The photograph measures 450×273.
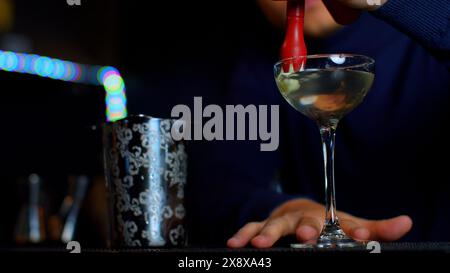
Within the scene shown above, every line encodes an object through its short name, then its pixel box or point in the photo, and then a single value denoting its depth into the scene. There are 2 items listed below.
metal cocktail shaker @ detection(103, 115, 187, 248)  0.72
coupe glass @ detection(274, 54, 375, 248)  0.63
